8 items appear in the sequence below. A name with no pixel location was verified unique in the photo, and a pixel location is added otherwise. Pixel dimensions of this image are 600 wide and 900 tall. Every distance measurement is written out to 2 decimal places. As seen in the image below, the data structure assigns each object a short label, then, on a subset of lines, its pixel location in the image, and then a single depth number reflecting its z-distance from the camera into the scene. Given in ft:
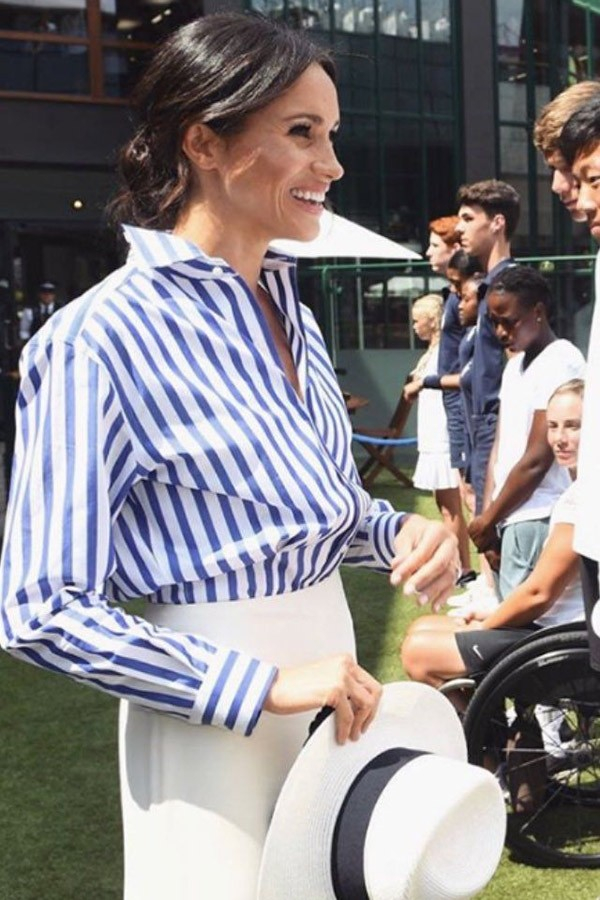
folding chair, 37.45
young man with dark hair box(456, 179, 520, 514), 18.10
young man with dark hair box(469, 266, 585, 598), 15.05
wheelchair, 10.85
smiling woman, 4.33
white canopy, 37.88
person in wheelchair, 11.53
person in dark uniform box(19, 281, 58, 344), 50.67
